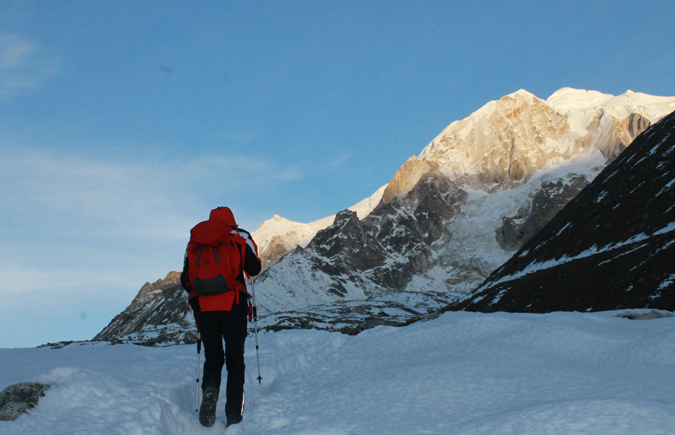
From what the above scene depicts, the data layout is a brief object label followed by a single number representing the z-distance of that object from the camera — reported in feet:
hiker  23.77
